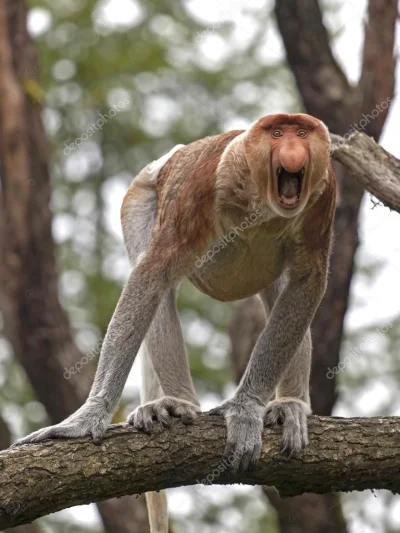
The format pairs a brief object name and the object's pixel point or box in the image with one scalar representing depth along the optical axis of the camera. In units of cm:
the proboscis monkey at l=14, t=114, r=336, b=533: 884
